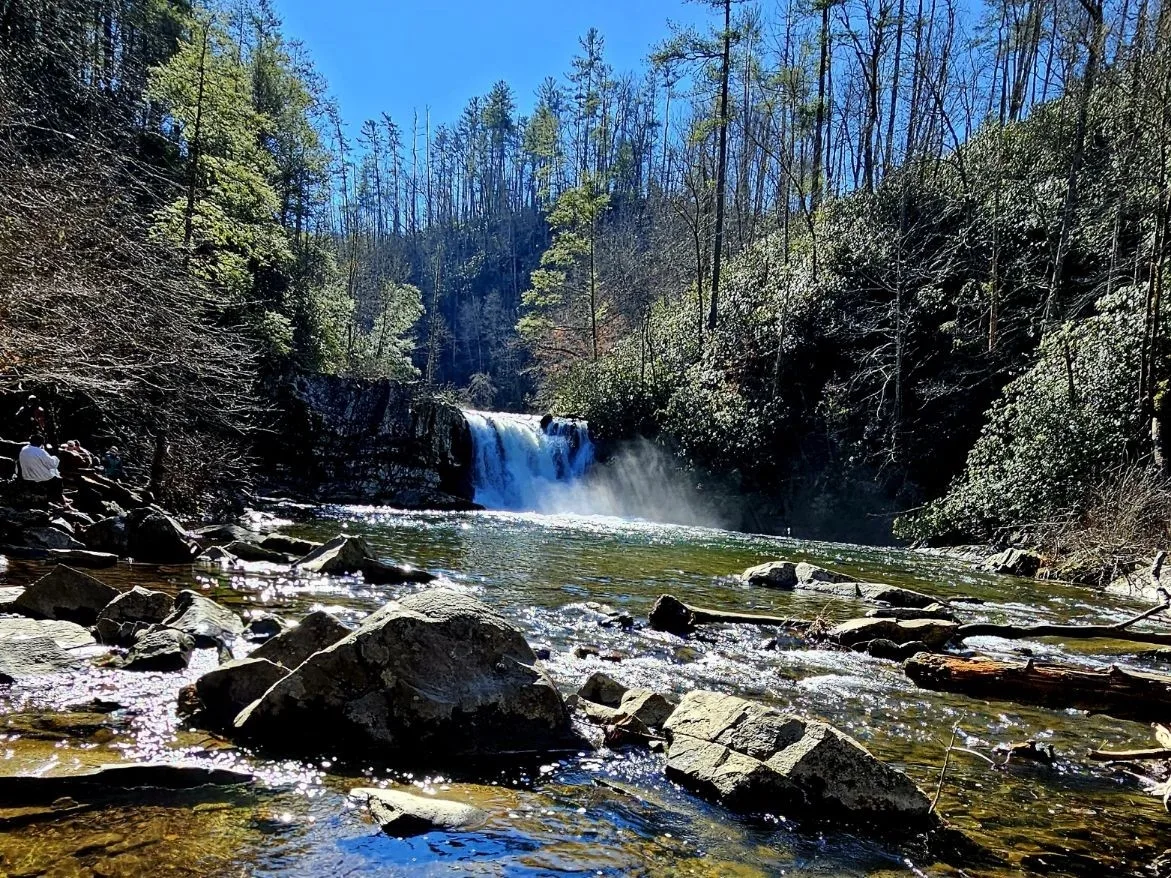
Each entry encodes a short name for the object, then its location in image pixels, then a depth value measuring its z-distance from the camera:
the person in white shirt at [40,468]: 9.12
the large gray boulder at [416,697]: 3.67
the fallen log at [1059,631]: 4.85
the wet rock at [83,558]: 8.05
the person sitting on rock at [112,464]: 12.79
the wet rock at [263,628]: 5.50
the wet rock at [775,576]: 10.42
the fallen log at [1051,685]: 4.63
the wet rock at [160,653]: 4.53
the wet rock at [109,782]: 2.80
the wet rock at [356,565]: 8.73
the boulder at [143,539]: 8.84
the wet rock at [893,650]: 6.51
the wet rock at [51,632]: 4.71
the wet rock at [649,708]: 4.32
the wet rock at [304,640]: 4.45
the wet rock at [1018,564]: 12.82
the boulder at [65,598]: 5.41
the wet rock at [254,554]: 9.46
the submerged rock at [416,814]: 2.89
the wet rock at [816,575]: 10.62
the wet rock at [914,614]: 7.74
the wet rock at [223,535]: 10.27
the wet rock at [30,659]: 4.16
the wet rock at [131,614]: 5.08
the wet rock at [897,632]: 6.75
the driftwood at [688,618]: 7.17
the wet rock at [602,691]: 4.80
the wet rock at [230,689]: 3.89
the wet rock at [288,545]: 10.22
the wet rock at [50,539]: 8.48
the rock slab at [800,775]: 3.32
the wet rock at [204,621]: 5.19
